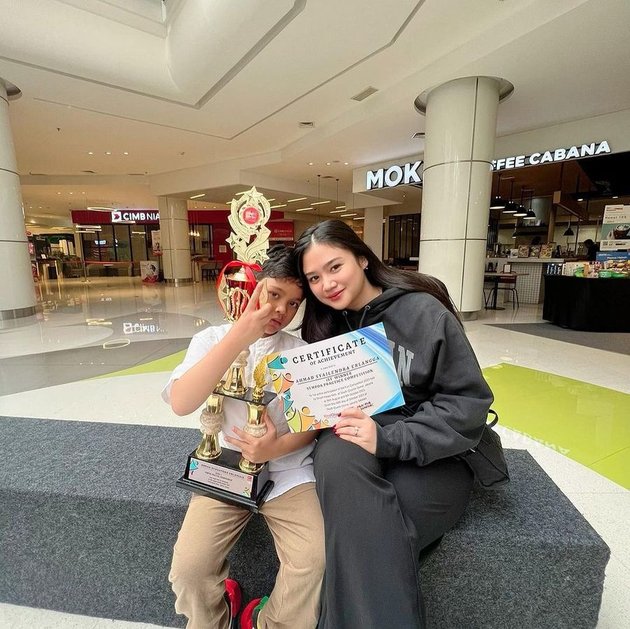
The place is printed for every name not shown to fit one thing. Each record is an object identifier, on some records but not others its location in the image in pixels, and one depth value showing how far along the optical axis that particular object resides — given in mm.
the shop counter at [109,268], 19031
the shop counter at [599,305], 4914
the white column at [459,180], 4945
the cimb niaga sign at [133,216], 19312
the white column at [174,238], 12727
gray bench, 940
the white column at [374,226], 11977
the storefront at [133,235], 18922
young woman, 758
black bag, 960
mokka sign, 7554
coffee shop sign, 5859
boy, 863
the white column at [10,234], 5590
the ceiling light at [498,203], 8856
